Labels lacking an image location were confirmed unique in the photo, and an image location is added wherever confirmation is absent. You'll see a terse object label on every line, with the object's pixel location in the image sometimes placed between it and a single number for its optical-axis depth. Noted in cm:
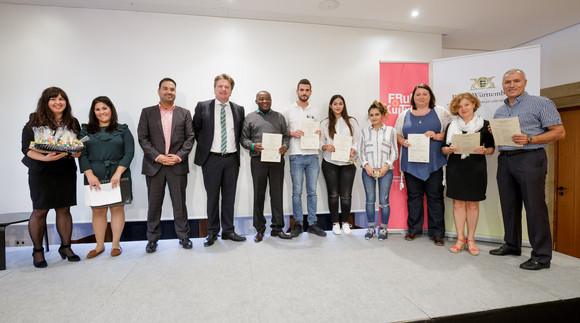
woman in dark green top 262
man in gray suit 278
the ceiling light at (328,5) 328
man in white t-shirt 320
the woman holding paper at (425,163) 293
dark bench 244
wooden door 416
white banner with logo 301
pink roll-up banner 356
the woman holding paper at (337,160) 318
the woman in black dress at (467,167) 265
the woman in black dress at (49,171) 242
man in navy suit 296
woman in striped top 306
